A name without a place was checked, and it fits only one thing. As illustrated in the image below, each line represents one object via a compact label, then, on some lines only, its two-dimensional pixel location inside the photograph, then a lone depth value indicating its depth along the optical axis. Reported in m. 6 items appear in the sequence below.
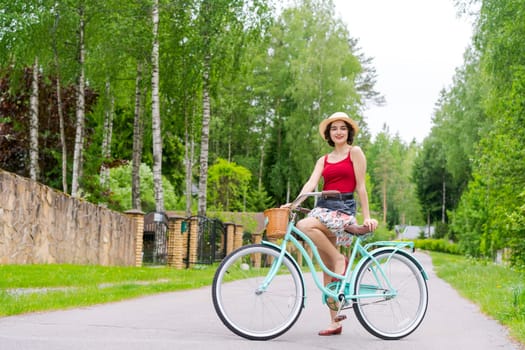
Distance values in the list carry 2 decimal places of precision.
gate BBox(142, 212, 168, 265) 22.72
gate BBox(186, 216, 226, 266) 23.11
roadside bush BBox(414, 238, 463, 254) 69.26
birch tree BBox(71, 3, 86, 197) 24.42
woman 6.24
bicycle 5.88
